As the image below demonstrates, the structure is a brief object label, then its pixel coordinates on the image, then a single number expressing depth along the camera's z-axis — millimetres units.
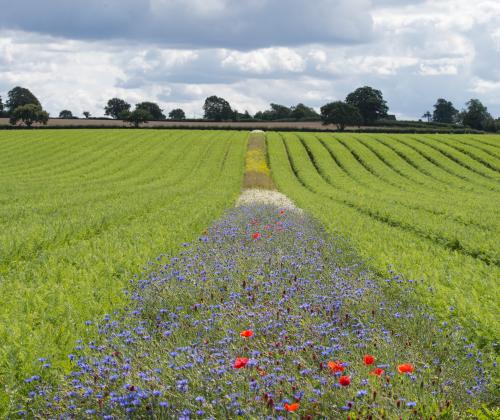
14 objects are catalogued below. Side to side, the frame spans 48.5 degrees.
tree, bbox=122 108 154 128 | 110062
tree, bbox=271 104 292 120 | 168375
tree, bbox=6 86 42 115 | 157875
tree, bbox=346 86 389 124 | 139000
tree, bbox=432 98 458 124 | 192500
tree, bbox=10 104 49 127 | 102625
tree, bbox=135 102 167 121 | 154250
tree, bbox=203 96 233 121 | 153125
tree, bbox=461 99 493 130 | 128000
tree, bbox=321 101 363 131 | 111438
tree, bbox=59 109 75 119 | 186775
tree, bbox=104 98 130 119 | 174000
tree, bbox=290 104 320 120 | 161875
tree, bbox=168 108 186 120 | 181250
